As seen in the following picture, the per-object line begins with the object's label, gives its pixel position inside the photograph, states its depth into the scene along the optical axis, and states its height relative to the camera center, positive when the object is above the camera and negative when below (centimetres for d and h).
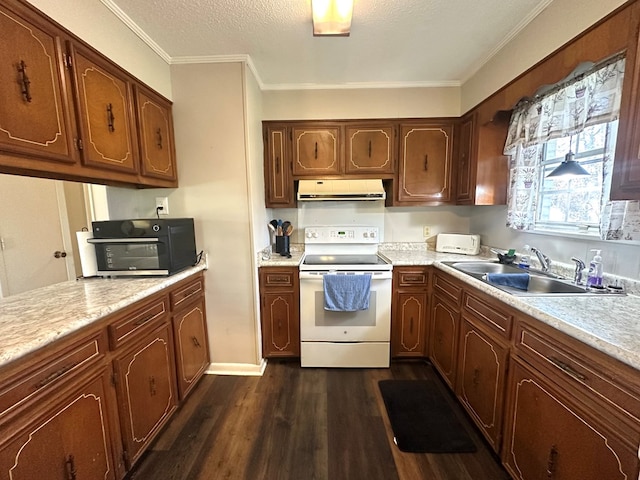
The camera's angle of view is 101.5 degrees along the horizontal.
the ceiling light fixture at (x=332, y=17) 133 +106
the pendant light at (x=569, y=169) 152 +27
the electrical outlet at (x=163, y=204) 206 +12
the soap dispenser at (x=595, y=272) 137 -31
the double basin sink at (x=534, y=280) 134 -40
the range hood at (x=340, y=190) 239 +25
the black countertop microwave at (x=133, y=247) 159 -17
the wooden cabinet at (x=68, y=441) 82 -78
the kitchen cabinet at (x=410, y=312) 223 -83
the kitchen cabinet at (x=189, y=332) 175 -83
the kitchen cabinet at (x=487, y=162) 215 +44
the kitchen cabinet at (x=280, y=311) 222 -81
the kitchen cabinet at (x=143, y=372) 126 -83
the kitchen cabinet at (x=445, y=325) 185 -84
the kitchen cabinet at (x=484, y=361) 134 -84
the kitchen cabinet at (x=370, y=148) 246 +64
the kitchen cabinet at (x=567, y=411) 79 -71
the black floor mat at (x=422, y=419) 152 -132
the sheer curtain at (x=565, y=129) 126 +51
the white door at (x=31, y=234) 138 -8
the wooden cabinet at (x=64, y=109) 100 +53
